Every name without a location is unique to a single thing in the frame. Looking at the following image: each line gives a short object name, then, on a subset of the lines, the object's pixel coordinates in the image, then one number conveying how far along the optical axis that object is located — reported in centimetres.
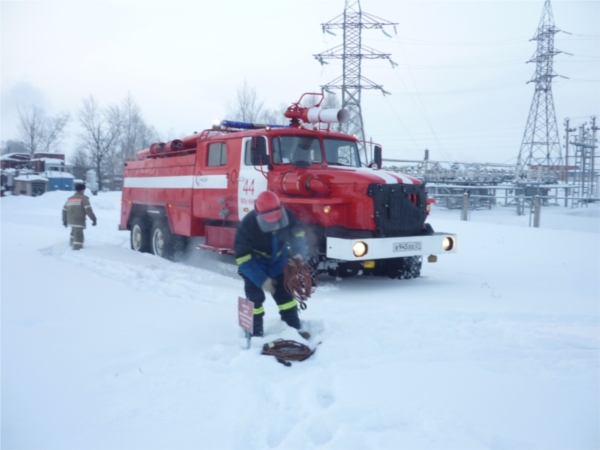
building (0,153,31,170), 4847
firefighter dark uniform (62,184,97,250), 1231
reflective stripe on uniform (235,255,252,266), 542
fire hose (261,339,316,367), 498
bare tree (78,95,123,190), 4519
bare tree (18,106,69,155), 5197
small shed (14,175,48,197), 3809
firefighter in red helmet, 539
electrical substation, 2364
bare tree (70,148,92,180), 5487
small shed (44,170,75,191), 4262
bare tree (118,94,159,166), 4797
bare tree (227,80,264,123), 3381
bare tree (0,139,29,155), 7193
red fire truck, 812
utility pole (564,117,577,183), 4044
